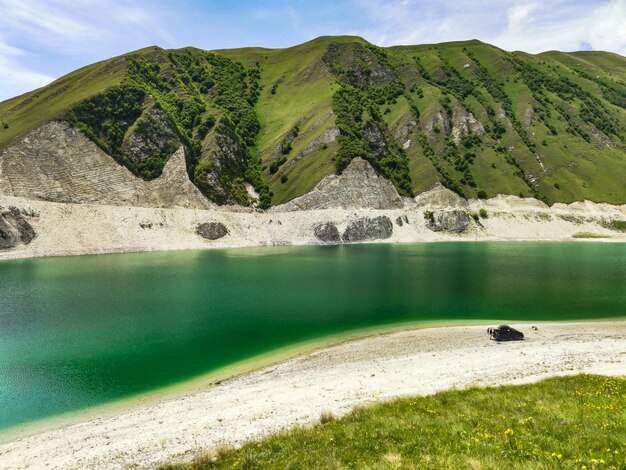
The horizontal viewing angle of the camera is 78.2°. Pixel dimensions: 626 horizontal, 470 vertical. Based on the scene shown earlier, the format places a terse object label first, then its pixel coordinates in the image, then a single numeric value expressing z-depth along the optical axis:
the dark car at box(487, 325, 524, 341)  36.19
